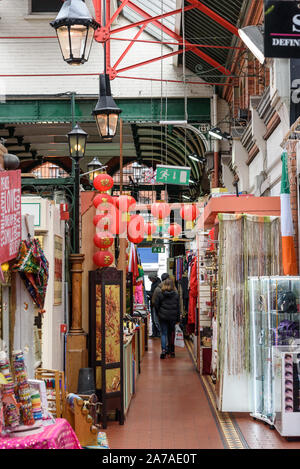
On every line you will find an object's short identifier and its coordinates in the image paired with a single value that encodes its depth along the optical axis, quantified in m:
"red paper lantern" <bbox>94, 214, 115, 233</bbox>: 9.23
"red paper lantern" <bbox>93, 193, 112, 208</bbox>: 9.40
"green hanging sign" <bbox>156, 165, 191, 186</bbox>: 14.07
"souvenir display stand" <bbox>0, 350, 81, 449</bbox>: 3.85
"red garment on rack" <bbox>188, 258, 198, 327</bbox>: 13.41
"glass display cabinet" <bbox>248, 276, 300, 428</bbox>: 7.45
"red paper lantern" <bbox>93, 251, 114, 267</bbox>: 9.11
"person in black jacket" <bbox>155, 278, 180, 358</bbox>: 13.81
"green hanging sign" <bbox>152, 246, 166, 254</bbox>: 27.20
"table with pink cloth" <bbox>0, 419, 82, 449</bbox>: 3.78
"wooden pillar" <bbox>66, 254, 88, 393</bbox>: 8.24
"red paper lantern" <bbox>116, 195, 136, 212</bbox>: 10.74
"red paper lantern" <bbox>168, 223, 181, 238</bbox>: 14.73
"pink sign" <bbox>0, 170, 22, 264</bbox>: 4.52
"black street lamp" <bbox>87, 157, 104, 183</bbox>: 13.07
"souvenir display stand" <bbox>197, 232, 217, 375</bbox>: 12.08
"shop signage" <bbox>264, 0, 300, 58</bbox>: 4.98
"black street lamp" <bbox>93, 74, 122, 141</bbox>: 8.52
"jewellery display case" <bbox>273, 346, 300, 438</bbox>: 6.89
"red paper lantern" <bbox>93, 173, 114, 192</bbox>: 9.65
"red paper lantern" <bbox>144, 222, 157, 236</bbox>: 14.39
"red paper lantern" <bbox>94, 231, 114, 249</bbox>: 9.19
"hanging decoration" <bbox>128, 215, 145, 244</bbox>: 12.94
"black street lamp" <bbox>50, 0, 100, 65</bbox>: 5.98
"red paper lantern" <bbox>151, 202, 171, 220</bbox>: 13.57
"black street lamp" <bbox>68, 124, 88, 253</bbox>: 9.44
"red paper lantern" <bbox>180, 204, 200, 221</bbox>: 13.66
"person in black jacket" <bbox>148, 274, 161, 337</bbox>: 18.47
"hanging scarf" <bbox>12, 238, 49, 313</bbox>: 4.96
